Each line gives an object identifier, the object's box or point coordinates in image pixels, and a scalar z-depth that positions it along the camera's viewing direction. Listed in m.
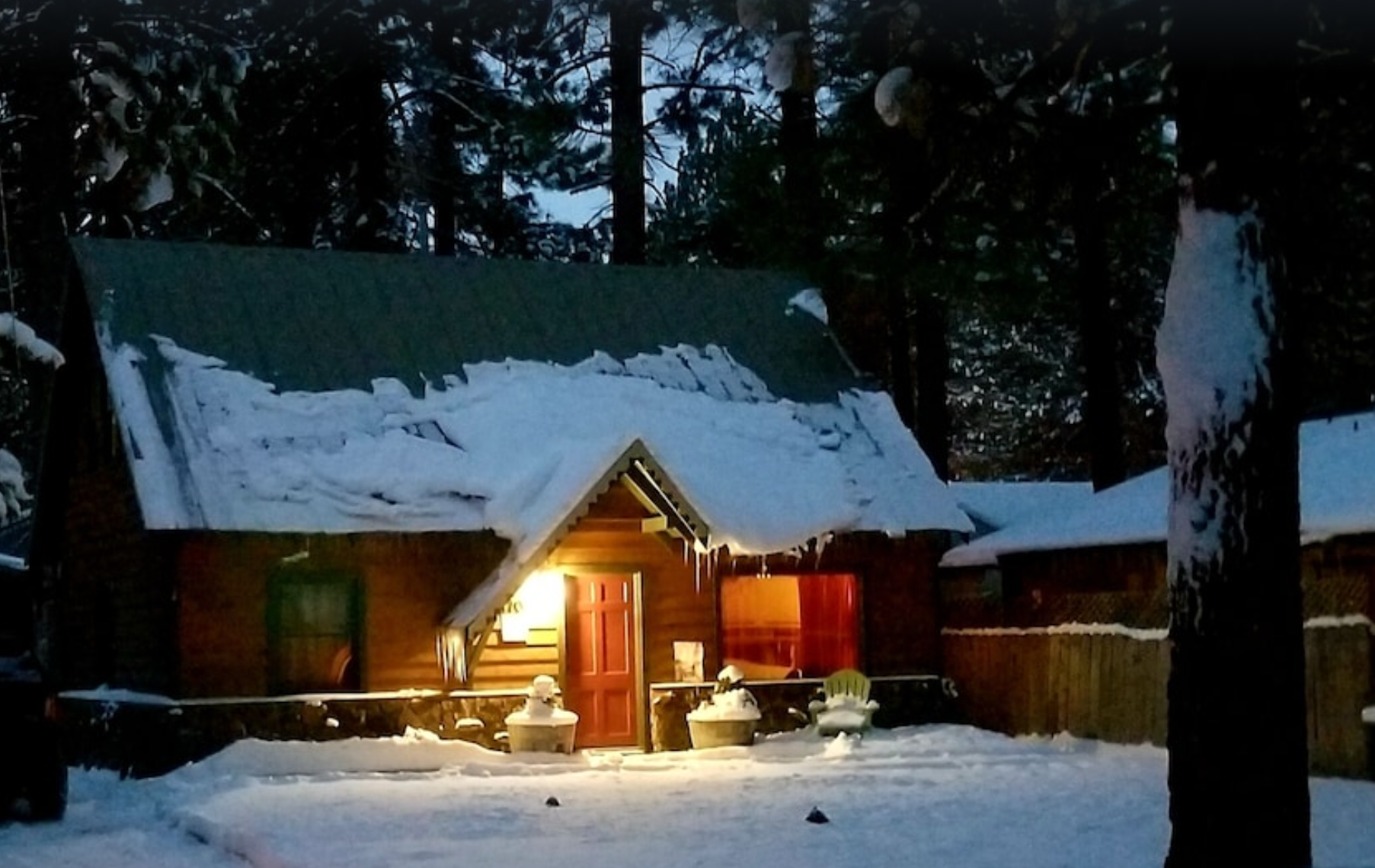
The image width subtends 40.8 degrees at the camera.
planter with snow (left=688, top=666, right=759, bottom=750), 20.62
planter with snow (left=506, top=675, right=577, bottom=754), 19.69
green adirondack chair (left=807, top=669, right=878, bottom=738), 21.22
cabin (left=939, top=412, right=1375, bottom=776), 17.03
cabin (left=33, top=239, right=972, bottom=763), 20.03
